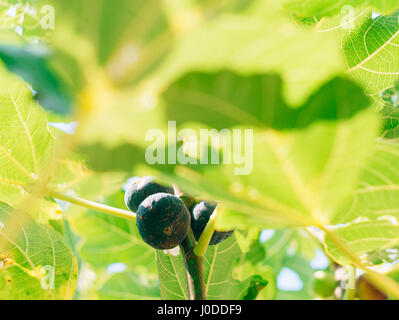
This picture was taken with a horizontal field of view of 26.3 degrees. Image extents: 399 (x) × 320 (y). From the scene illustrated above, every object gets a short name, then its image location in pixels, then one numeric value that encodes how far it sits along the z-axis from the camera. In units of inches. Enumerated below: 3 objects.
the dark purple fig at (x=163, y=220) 24.8
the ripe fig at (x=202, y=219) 25.9
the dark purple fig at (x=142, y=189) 26.5
